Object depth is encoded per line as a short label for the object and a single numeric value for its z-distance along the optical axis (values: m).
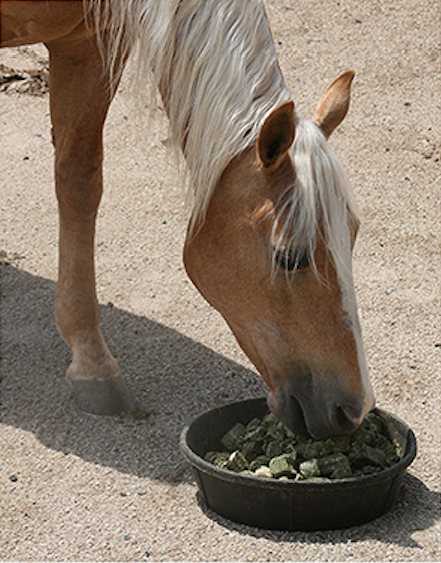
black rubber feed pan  4.52
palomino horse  4.50
